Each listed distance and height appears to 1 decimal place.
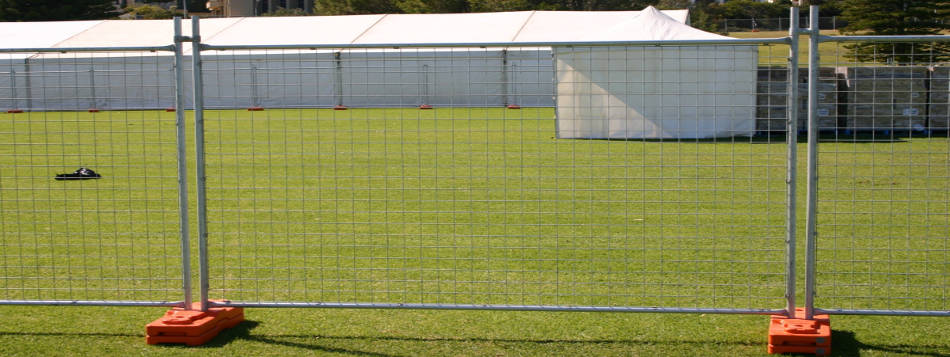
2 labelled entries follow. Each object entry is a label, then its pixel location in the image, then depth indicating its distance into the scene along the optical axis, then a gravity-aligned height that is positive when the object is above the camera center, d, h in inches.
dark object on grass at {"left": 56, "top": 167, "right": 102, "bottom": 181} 494.9 -11.6
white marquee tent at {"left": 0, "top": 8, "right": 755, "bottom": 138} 1111.6 +158.8
